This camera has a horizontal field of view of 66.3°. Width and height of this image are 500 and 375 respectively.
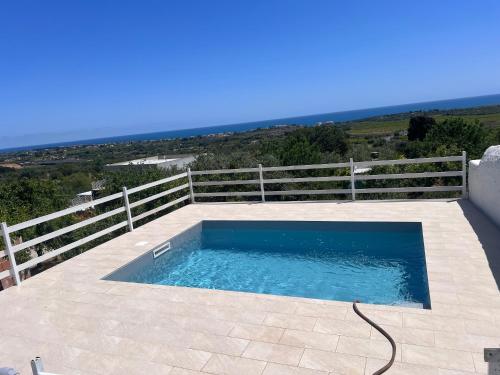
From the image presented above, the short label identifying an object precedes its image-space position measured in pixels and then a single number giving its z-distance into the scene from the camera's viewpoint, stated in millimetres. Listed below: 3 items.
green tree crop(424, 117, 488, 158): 18931
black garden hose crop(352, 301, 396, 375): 2871
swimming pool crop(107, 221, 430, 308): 5138
